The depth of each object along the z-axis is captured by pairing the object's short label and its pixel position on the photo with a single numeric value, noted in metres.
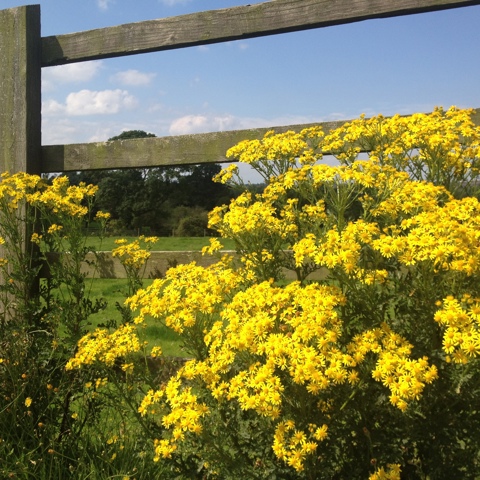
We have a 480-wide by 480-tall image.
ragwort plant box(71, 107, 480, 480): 1.81
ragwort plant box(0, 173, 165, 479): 2.63
